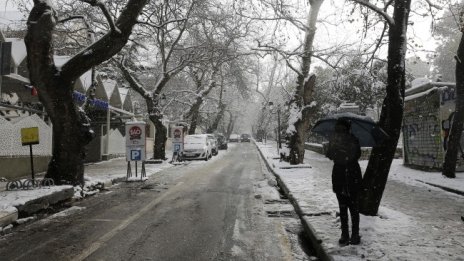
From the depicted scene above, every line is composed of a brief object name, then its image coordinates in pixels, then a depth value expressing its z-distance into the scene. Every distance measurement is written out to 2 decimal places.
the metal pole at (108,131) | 23.88
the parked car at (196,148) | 27.11
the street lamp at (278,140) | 30.84
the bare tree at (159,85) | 22.58
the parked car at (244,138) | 83.12
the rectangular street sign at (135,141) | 15.11
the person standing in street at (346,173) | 5.52
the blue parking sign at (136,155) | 15.08
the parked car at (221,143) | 46.06
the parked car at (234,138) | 82.50
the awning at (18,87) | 14.39
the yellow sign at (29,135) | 10.54
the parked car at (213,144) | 31.86
